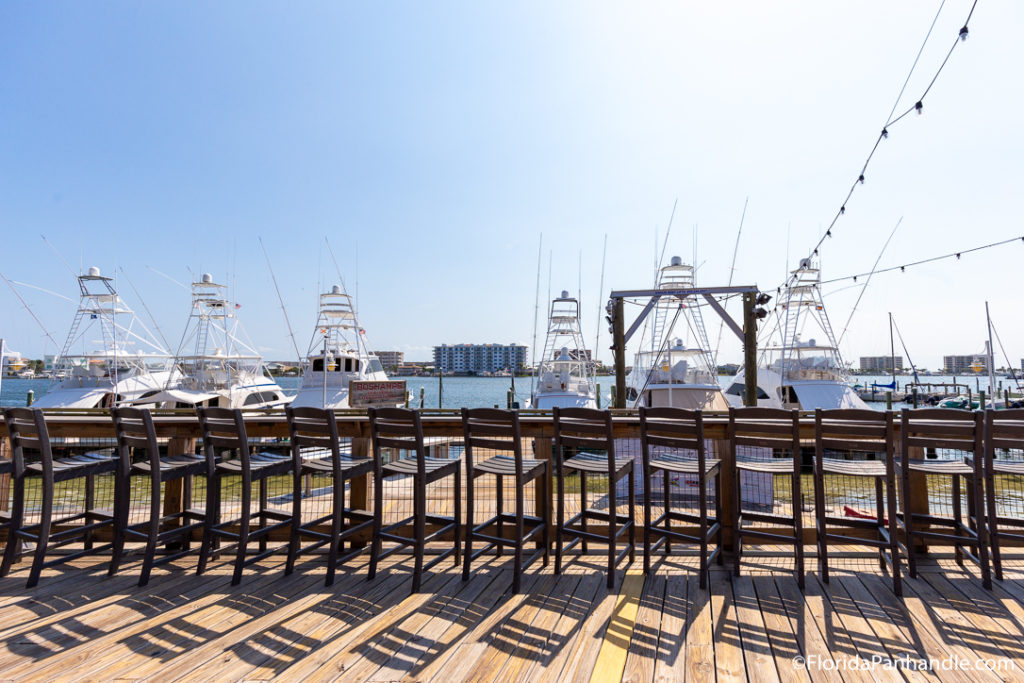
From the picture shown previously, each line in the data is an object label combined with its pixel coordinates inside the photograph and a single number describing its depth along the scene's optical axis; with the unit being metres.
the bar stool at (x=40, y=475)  3.03
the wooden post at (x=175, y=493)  3.66
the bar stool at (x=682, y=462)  2.88
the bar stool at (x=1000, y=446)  2.66
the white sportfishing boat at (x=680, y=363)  14.26
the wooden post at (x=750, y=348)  8.70
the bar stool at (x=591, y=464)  2.96
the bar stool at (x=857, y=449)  2.79
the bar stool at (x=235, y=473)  3.09
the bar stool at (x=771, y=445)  2.87
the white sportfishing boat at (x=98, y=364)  20.92
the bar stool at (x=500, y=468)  2.96
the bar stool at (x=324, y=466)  3.07
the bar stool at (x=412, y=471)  2.99
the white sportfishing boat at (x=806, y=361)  16.70
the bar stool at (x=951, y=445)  2.72
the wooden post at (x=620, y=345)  9.17
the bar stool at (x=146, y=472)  3.08
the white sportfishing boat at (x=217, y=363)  21.88
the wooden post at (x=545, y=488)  3.42
